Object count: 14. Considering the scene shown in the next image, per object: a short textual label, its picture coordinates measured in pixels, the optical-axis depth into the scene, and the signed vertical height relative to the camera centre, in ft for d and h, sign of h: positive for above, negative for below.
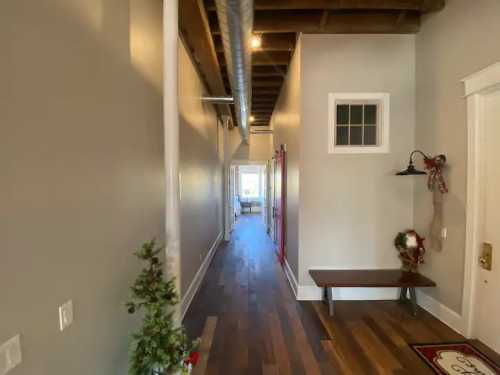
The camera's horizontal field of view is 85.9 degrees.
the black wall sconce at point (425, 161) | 9.95 +0.61
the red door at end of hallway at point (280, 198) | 17.06 -1.37
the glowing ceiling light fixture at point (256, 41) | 11.44 +5.91
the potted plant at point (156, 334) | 5.08 -3.01
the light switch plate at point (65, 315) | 4.05 -2.10
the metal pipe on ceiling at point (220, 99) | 14.51 +4.36
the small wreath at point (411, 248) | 10.94 -2.85
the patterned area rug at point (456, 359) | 7.50 -5.34
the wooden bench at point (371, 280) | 10.25 -4.00
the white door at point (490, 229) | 8.25 -1.61
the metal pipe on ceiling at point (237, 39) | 6.98 +4.38
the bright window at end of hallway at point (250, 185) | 49.66 -1.15
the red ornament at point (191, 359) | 5.67 -3.88
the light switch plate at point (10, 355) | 3.06 -2.06
